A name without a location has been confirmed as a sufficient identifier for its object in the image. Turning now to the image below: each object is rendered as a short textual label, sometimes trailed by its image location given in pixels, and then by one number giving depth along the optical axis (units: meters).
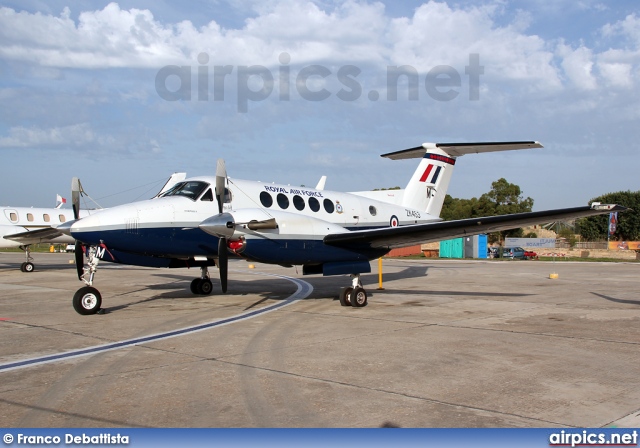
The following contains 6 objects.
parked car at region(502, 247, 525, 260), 48.53
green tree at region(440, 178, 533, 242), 71.75
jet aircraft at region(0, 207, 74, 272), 26.81
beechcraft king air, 11.77
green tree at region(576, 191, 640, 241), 70.44
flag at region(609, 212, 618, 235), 55.92
